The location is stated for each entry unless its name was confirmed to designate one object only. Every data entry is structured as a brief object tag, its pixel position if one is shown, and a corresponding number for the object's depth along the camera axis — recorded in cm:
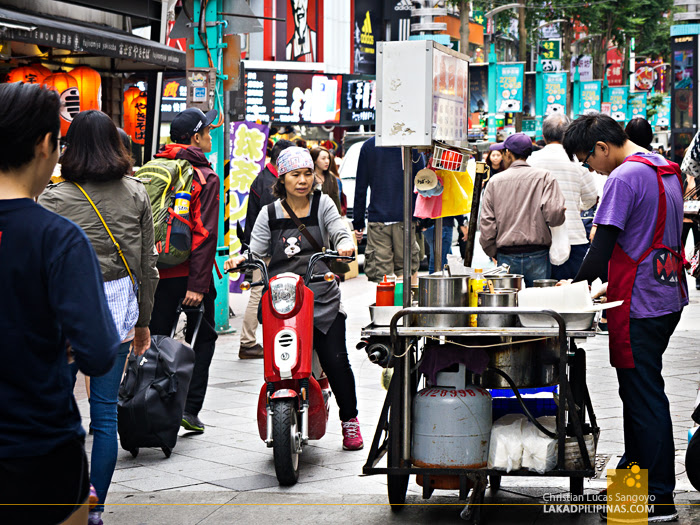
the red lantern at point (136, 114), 2541
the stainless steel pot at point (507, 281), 1010
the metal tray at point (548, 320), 892
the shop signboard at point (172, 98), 4281
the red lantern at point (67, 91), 2011
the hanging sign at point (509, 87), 6856
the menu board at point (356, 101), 4950
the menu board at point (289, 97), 4356
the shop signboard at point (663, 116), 13050
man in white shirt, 1775
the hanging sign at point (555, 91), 8087
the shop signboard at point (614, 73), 13052
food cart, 885
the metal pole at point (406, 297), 921
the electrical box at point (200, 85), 2080
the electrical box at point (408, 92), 957
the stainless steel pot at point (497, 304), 898
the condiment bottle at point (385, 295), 987
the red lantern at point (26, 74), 1994
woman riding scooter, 1191
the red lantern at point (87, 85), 2061
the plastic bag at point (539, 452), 897
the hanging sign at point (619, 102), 9781
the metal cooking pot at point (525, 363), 934
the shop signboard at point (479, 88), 7306
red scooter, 1072
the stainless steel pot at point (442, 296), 904
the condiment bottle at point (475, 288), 950
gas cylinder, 905
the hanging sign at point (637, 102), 10712
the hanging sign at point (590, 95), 8962
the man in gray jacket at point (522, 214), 1645
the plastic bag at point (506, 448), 903
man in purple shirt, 923
